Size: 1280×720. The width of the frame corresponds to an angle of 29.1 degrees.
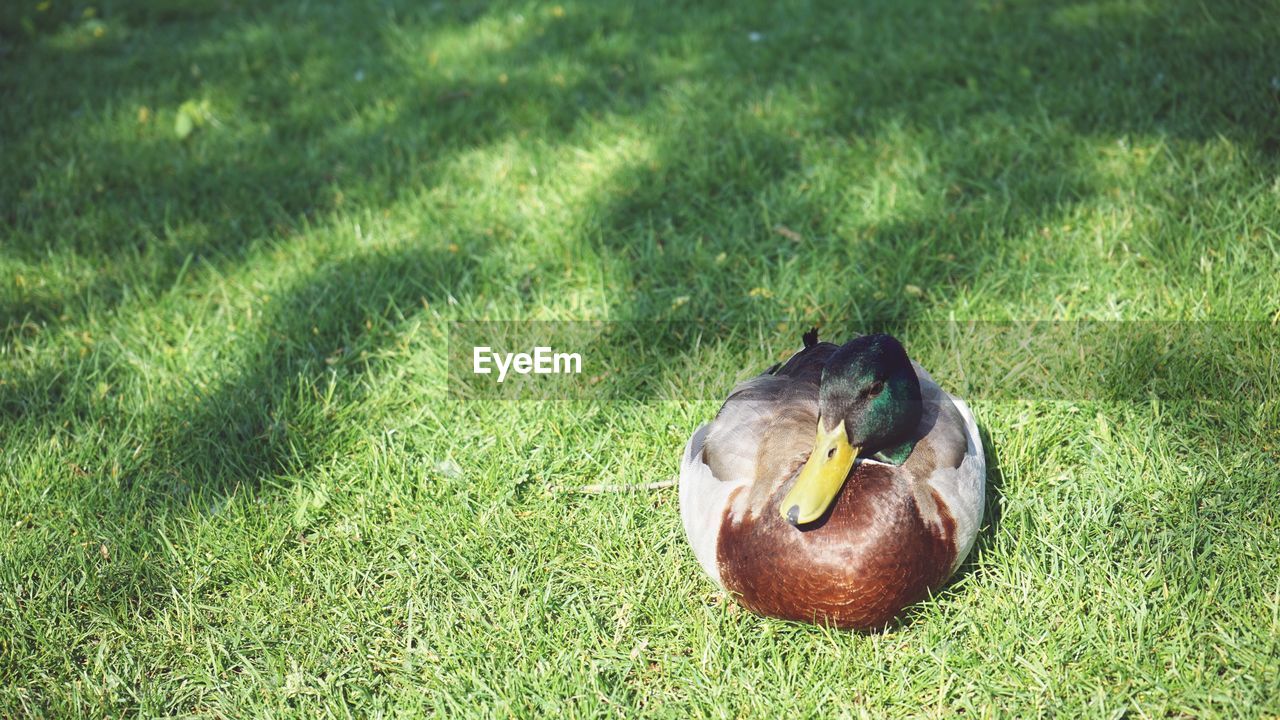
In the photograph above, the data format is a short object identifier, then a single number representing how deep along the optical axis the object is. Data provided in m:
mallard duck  1.32
